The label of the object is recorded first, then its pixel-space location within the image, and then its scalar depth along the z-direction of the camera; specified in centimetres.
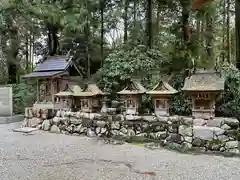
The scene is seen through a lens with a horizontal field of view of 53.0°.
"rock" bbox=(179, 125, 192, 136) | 508
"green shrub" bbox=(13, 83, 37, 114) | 1041
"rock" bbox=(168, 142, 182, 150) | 506
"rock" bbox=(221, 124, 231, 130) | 482
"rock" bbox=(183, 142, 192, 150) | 500
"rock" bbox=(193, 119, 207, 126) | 501
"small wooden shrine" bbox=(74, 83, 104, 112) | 660
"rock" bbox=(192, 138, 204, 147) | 495
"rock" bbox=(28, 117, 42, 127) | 767
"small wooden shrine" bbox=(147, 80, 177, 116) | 554
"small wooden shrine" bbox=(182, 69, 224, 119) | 494
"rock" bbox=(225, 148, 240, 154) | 462
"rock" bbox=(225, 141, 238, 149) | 470
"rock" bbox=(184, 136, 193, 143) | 505
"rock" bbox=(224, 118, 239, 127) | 481
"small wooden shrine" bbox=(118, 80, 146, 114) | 594
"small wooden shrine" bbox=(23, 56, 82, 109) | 776
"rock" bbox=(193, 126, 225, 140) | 482
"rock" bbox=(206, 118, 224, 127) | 489
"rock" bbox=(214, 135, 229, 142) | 478
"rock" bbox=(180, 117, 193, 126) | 515
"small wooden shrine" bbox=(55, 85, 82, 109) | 700
